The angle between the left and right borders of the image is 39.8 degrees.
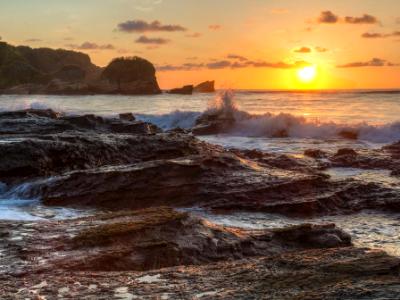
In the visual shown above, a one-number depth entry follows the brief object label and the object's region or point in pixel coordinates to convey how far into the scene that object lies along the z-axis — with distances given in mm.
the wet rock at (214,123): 25281
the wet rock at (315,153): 14908
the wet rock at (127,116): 23980
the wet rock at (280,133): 24250
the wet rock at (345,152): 14680
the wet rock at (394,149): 14689
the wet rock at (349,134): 23525
